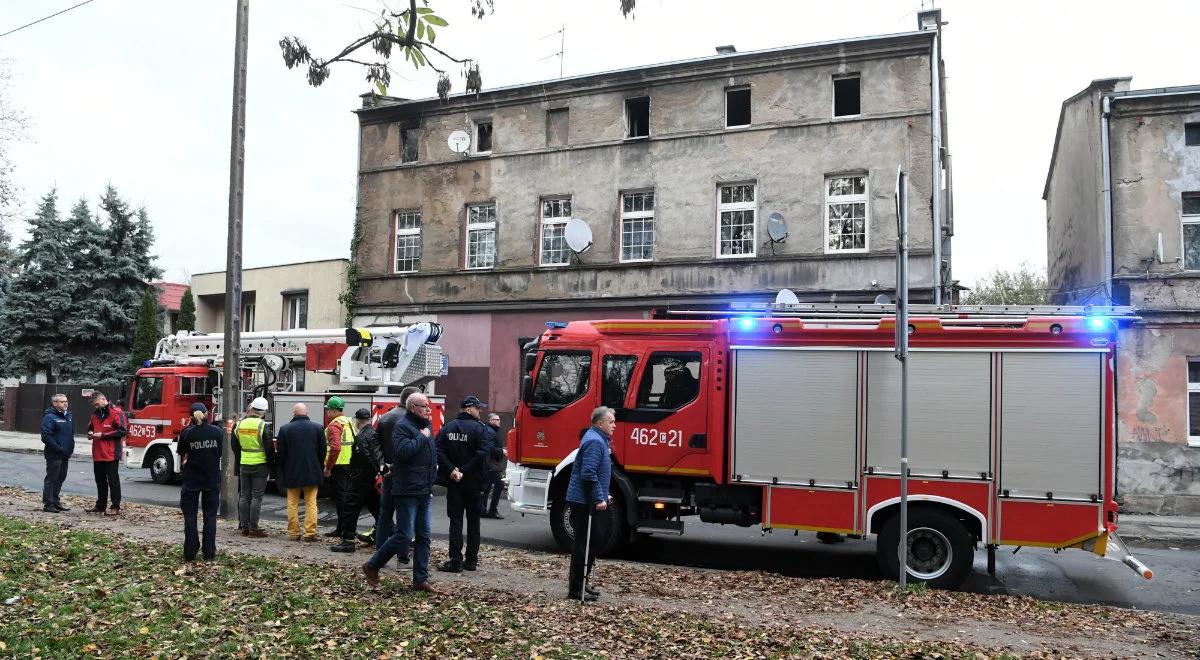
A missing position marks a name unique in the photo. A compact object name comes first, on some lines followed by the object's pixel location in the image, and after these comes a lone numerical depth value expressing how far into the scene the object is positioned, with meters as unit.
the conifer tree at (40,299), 35.25
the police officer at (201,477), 9.24
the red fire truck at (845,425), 9.38
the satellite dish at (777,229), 20.41
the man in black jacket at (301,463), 11.29
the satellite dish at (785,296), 15.50
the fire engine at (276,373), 17.30
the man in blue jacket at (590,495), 8.16
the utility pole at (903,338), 8.45
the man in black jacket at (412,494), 8.20
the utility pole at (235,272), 12.85
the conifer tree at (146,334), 34.25
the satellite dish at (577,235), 22.17
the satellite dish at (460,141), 24.55
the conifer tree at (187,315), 33.38
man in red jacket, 13.21
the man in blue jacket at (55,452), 13.16
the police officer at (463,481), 9.41
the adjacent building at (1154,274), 17.19
